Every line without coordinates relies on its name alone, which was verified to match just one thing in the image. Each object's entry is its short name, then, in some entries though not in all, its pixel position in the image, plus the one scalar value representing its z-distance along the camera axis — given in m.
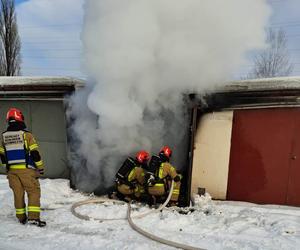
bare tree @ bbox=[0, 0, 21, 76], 16.67
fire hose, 3.60
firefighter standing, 4.21
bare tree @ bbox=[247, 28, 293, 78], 19.55
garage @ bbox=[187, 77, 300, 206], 5.37
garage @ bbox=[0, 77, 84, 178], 6.43
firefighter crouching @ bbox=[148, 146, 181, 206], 5.21
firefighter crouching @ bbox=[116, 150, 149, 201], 5.44
